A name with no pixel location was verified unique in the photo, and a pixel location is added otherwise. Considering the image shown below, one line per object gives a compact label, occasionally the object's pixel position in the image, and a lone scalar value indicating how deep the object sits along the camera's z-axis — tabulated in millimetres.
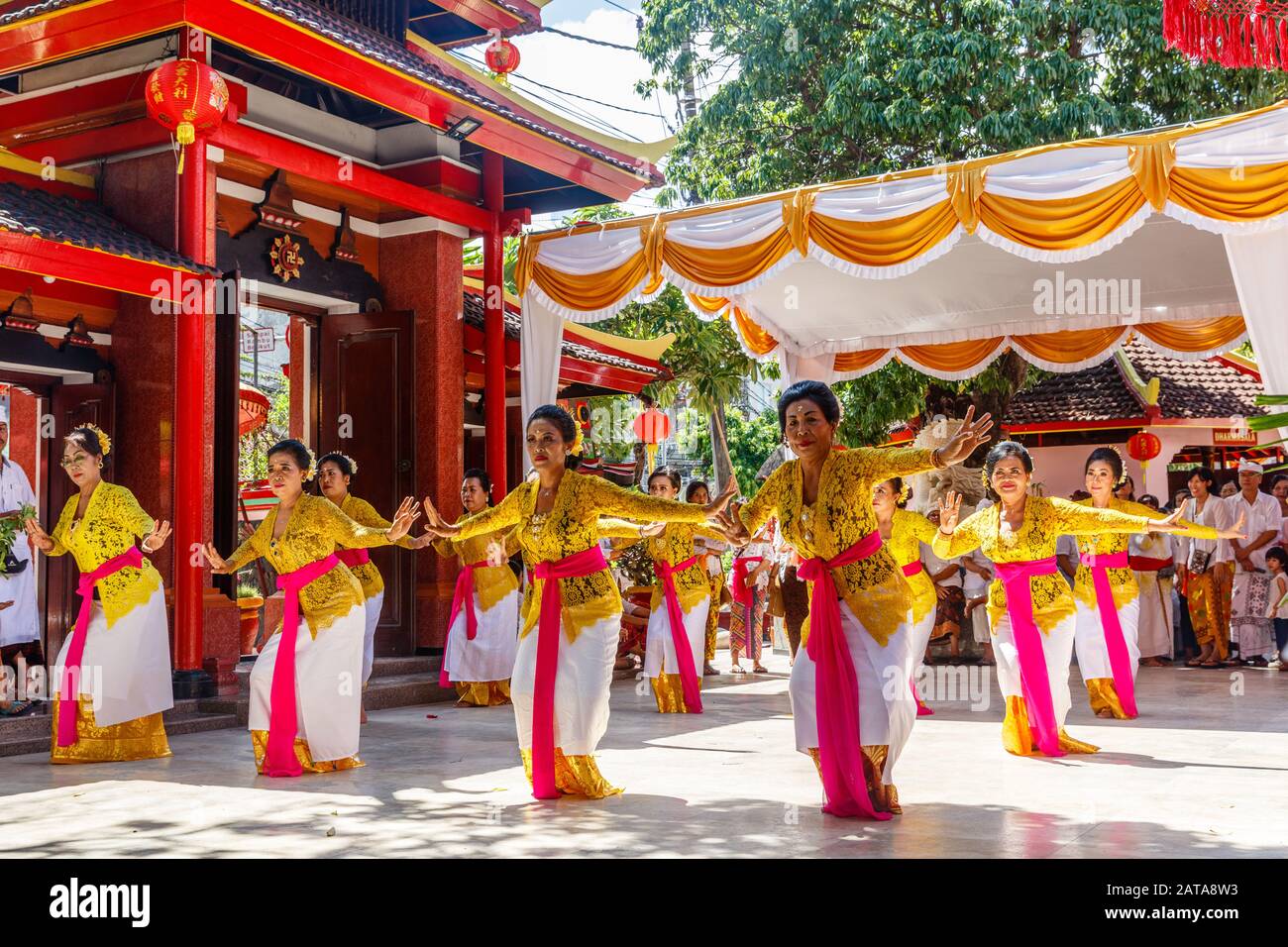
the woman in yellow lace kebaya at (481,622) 9242
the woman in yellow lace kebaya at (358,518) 7844
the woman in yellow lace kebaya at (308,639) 6191
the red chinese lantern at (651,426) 14962
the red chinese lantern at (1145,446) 16547
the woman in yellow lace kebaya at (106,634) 6680
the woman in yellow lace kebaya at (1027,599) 6566
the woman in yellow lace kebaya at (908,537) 7508
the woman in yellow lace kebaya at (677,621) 8883
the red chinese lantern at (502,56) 12656
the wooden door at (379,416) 10109
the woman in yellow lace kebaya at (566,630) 5410
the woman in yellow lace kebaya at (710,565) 9367
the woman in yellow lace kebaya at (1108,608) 7789
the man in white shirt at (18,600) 7316
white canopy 7352
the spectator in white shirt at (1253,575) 11680
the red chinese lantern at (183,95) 7770
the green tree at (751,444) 30344
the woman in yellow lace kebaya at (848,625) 4934
